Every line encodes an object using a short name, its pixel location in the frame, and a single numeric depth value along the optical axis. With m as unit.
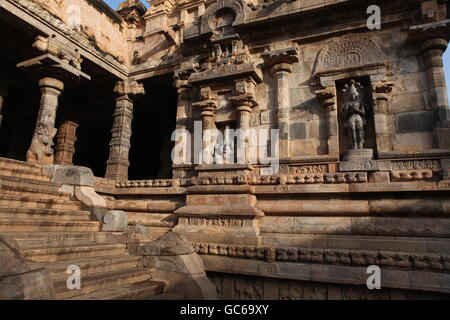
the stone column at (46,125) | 7.94
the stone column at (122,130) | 9.82
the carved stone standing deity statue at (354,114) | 6.39
